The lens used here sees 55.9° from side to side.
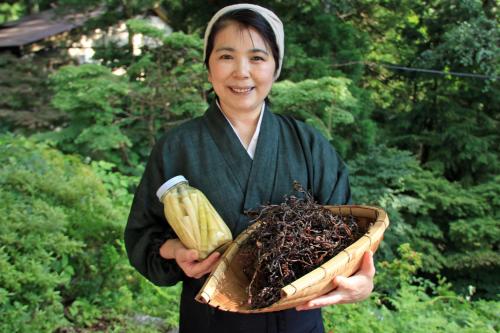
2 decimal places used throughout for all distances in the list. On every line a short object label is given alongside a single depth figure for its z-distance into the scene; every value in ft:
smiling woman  4.66
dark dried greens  3.76
